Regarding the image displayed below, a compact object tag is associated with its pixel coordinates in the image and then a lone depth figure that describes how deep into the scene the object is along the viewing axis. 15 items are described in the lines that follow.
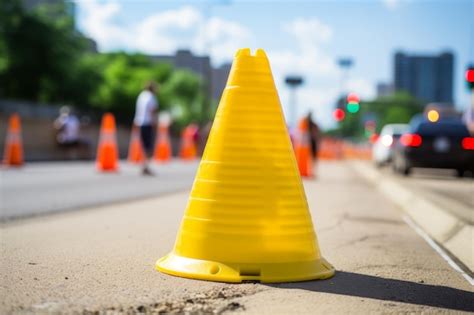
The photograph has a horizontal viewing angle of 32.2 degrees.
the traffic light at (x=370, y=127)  91.44
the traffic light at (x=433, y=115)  38.92
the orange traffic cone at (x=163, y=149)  28.94
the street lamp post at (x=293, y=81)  70.69
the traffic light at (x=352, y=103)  54.84
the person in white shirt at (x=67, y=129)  27.27
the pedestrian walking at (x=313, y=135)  21.70
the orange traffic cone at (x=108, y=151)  18.59
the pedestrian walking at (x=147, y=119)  17.62
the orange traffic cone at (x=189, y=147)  36.47
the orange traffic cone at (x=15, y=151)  20.16
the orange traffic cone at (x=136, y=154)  26.80
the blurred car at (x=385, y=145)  32.12
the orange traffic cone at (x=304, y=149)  19.12
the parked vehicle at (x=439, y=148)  22.28
